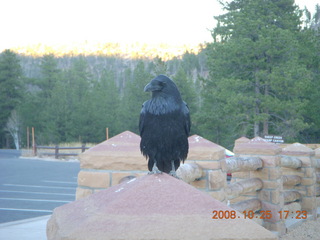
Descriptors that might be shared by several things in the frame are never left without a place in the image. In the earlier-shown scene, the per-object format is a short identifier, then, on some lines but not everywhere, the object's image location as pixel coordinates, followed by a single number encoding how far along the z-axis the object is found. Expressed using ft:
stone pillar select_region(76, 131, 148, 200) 11.13
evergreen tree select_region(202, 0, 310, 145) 64.18
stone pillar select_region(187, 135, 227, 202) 11.93
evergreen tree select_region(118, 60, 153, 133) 106.63
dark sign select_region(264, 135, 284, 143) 41.91
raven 7.99
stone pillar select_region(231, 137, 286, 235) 15.93
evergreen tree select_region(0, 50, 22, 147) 138.21
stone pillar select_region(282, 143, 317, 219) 20.35
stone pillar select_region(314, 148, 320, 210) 23.63
